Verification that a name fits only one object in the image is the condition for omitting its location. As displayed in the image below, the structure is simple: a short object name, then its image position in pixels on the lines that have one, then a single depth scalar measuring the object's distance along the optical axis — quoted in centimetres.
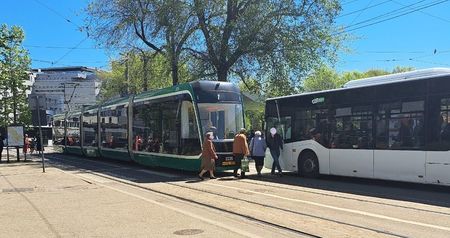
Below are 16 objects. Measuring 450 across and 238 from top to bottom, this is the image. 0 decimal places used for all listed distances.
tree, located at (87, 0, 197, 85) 2833
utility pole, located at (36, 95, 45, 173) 2170
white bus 1305
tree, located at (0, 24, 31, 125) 3164
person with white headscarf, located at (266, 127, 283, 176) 1805
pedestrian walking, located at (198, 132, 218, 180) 1706
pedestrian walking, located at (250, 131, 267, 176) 1822
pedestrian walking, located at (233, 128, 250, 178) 1762
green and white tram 1819
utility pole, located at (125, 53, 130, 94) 4010
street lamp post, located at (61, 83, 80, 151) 3732
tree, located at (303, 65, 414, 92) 6925
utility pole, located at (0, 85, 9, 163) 3527
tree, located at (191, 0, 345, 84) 2841
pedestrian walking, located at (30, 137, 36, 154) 4565
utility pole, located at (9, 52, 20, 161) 3337
